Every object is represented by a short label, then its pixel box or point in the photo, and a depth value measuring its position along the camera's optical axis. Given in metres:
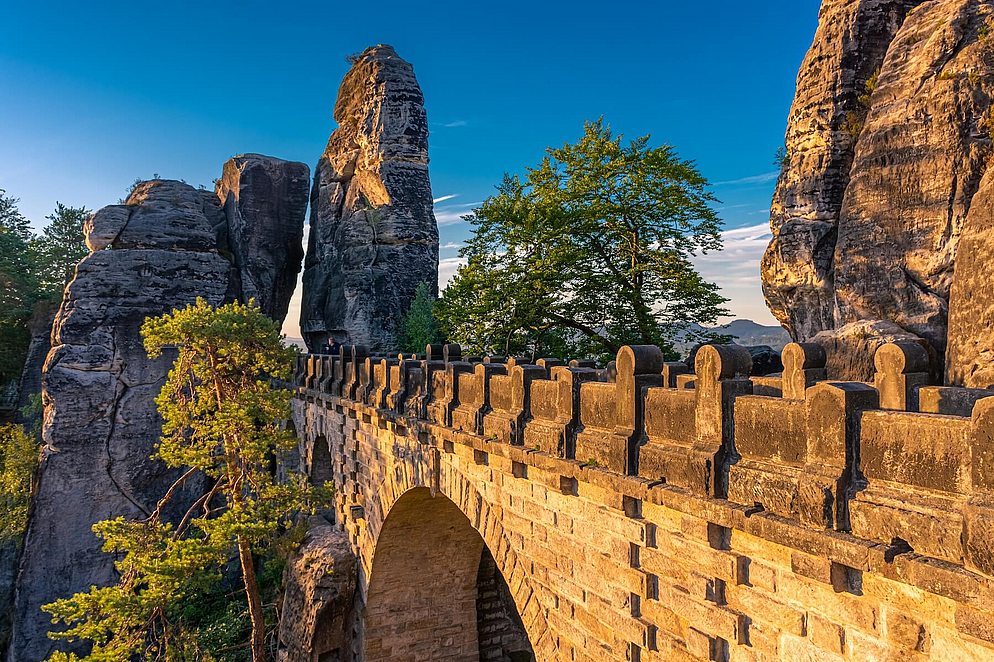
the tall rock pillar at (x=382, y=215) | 29.70
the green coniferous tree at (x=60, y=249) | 33.84
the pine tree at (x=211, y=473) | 11.82
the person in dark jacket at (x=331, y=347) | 25.51
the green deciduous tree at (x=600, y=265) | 19.98
